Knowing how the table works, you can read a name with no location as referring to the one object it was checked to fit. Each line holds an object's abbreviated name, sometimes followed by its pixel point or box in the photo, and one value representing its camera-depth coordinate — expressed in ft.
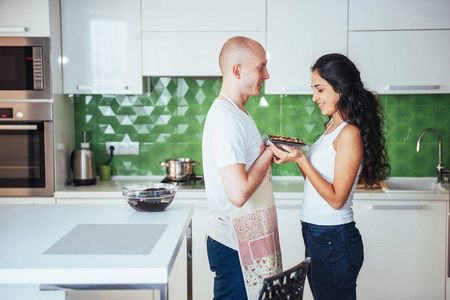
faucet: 11.27
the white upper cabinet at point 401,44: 10.31
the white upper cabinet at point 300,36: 10.39
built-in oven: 10.15
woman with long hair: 6.28
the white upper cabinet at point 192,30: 10.41
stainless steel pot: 11.02
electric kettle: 10.84
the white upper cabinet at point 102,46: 10.50
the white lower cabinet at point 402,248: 10.02
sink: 11.48
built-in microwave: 10.04
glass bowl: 6.55
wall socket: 11.94
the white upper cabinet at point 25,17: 9.93
